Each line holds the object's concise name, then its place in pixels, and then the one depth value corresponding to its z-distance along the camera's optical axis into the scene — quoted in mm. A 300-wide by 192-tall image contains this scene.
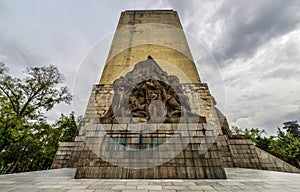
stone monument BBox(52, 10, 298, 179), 4254
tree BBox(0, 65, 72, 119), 11234
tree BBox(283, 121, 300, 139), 23709
